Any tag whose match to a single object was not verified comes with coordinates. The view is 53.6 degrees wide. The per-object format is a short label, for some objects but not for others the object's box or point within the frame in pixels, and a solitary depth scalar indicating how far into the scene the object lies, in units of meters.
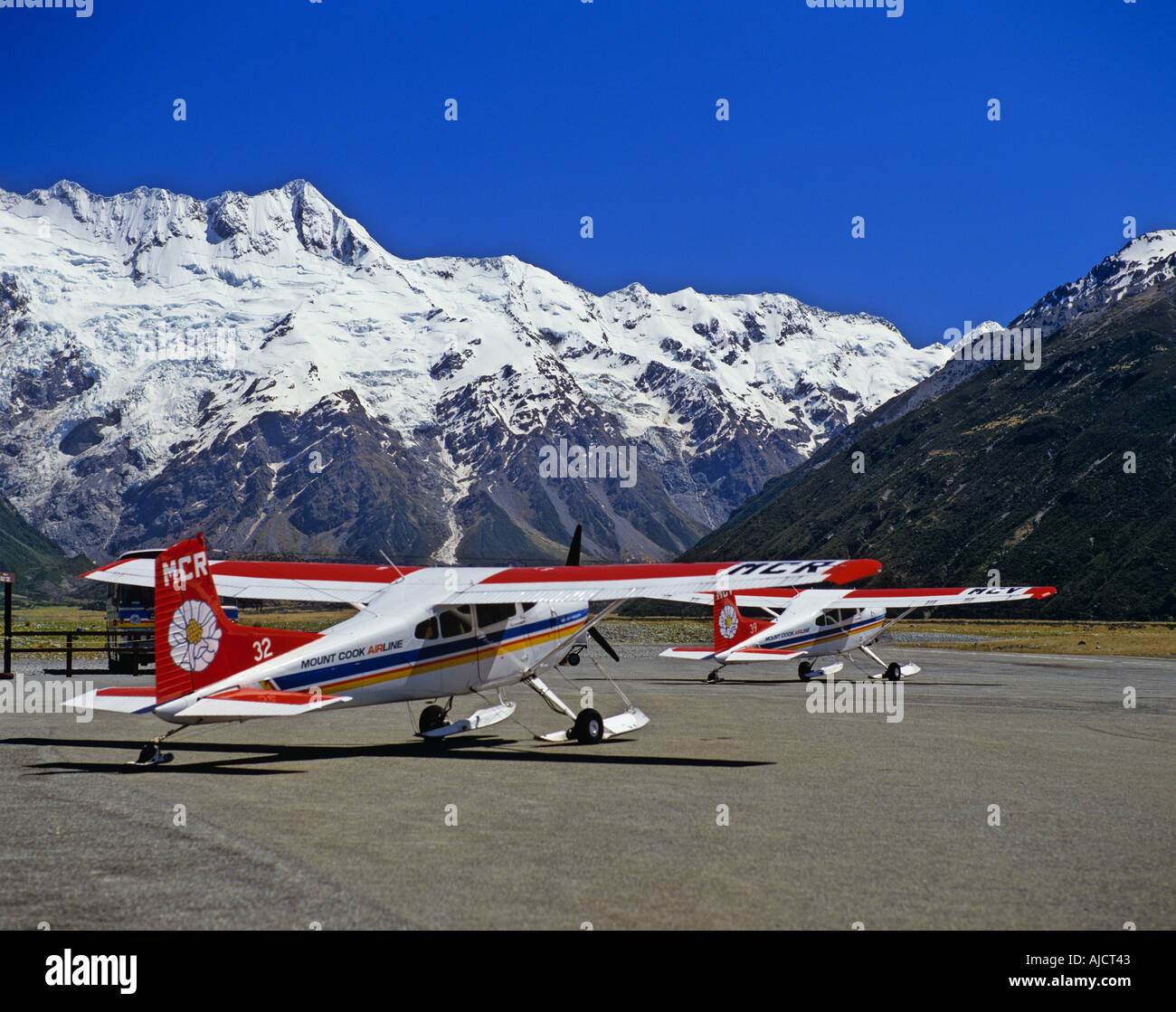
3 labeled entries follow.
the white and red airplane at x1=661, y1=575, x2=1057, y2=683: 36.19
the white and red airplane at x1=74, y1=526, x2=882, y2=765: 17.03
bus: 39.66
